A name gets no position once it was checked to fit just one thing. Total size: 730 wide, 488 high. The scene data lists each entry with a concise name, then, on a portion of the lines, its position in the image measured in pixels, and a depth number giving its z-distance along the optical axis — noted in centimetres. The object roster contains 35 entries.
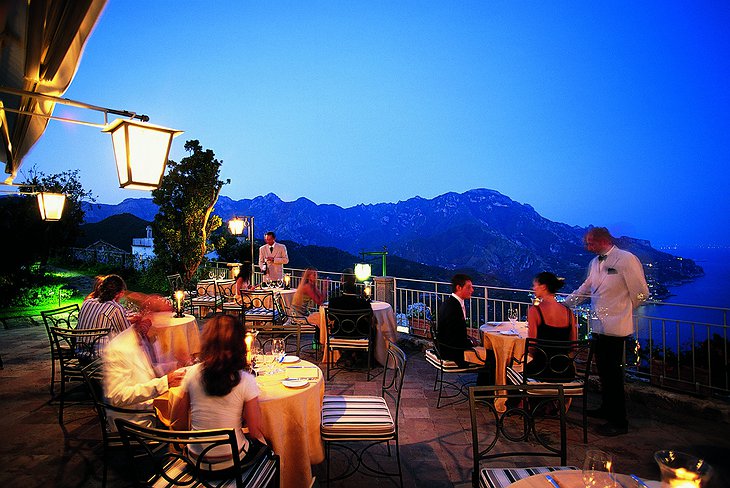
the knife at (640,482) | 150
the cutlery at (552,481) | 163
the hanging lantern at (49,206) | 652
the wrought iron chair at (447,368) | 442
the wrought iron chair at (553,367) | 368
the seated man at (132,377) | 275
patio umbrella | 214
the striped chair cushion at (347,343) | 524
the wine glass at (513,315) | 521
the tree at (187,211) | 1206
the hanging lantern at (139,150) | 262
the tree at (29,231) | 1105
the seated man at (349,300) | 536
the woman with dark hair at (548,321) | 381
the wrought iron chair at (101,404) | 255
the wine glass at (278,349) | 328
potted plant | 721
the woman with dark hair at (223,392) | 216
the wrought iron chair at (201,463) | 190
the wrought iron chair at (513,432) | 216
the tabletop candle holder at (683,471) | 124
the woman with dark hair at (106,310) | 418
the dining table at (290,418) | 260
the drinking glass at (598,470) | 137
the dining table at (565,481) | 151
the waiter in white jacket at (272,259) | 862
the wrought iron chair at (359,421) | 280
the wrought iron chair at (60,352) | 438
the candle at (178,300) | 558
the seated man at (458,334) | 442
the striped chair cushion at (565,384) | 373
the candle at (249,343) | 299
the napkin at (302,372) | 298
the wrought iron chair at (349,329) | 523
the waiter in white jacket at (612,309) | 379
